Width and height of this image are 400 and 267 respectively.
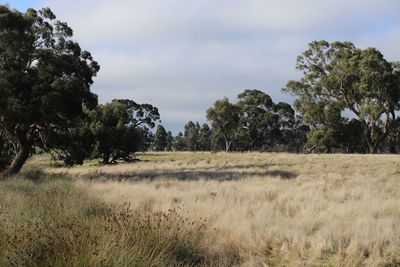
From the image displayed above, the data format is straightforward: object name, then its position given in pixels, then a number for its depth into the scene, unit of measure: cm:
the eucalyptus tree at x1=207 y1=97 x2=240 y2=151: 7619
